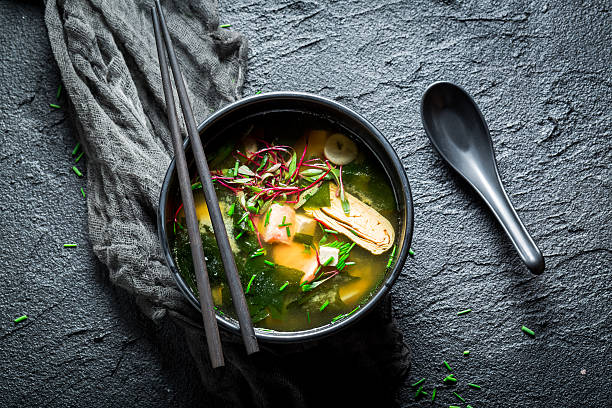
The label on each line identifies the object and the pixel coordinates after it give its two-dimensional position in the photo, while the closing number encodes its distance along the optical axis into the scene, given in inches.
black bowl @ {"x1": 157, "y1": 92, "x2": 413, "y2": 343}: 22.8
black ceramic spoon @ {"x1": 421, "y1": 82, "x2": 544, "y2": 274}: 25.4
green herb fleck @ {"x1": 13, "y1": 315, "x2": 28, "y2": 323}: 25.4
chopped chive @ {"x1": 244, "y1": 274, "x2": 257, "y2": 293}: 23.2
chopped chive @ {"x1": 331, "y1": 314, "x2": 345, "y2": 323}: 23.3
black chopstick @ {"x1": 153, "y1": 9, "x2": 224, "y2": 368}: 21.3
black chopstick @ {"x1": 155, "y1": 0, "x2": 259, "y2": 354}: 21.5
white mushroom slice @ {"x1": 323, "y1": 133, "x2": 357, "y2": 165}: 23.8
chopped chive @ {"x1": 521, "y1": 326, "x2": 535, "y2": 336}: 25.4
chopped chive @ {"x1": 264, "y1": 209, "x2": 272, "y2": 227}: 23.3
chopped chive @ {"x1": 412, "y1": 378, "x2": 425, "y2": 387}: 25.4
